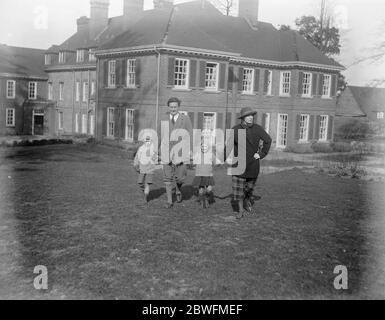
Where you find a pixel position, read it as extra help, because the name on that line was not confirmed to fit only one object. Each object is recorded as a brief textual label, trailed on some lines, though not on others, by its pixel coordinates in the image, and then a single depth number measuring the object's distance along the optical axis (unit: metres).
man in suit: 8.96
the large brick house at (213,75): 25.95
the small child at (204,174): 9.50
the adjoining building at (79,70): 39.91
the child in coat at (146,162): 9.77
